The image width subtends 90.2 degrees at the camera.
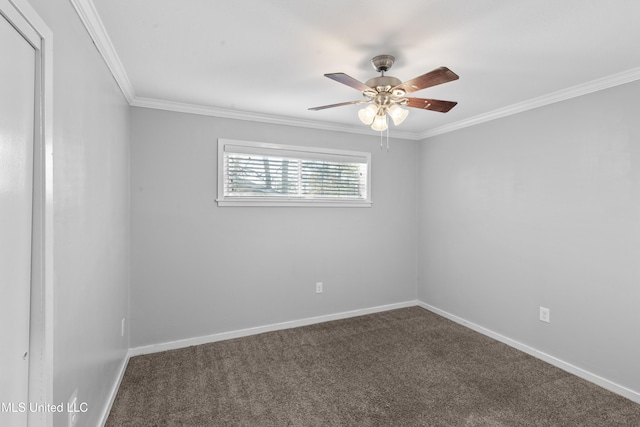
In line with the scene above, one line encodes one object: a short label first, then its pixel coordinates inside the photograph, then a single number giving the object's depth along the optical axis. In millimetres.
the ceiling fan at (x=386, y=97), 1962
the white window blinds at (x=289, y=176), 3387
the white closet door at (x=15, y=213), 980
